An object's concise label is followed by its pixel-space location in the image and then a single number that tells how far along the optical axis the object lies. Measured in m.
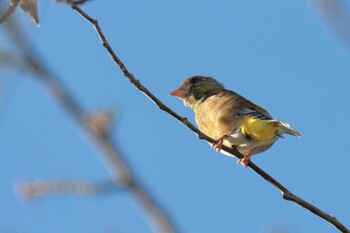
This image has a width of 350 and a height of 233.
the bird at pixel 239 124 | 8.39
